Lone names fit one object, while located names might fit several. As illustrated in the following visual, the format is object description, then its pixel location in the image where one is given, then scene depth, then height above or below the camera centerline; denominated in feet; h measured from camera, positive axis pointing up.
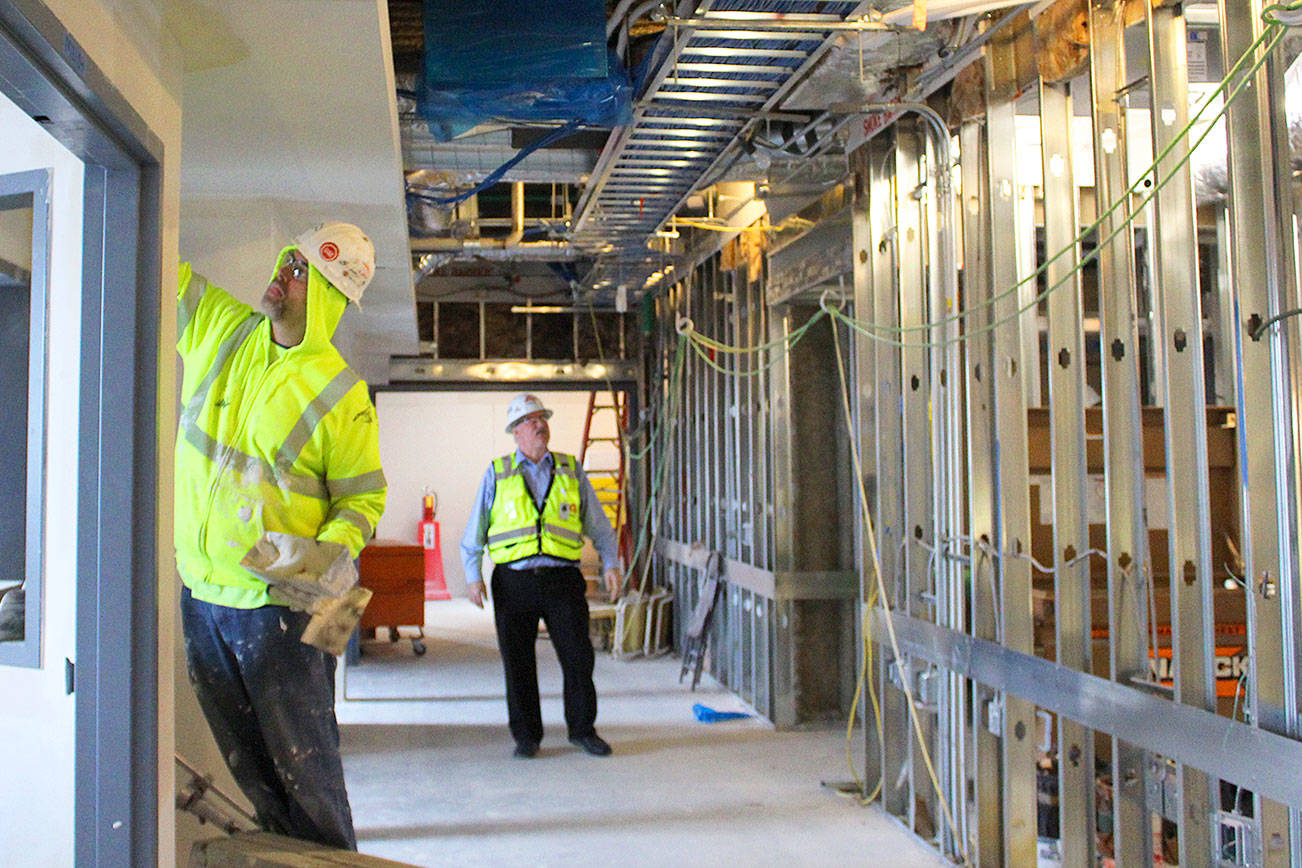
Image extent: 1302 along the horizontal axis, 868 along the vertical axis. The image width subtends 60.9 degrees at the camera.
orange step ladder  31.11 +0.25
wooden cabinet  23.86 -1.85
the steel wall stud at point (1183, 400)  8.48 +0.63
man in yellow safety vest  16.90 -1.28
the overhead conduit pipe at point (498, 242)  20.42 +4.82
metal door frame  6.73 -0.22
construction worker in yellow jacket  8.34 -0.02
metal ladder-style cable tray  10.40 +4.49
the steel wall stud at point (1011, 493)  10.87 -0.09
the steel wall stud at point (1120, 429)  9.37 +0.45
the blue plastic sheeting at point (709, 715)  19.08 -3.89
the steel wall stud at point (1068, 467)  9.99 +0.15
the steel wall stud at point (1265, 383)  7.59 +0.67
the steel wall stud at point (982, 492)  11.33 -0.07
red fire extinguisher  41.78 -2.10
